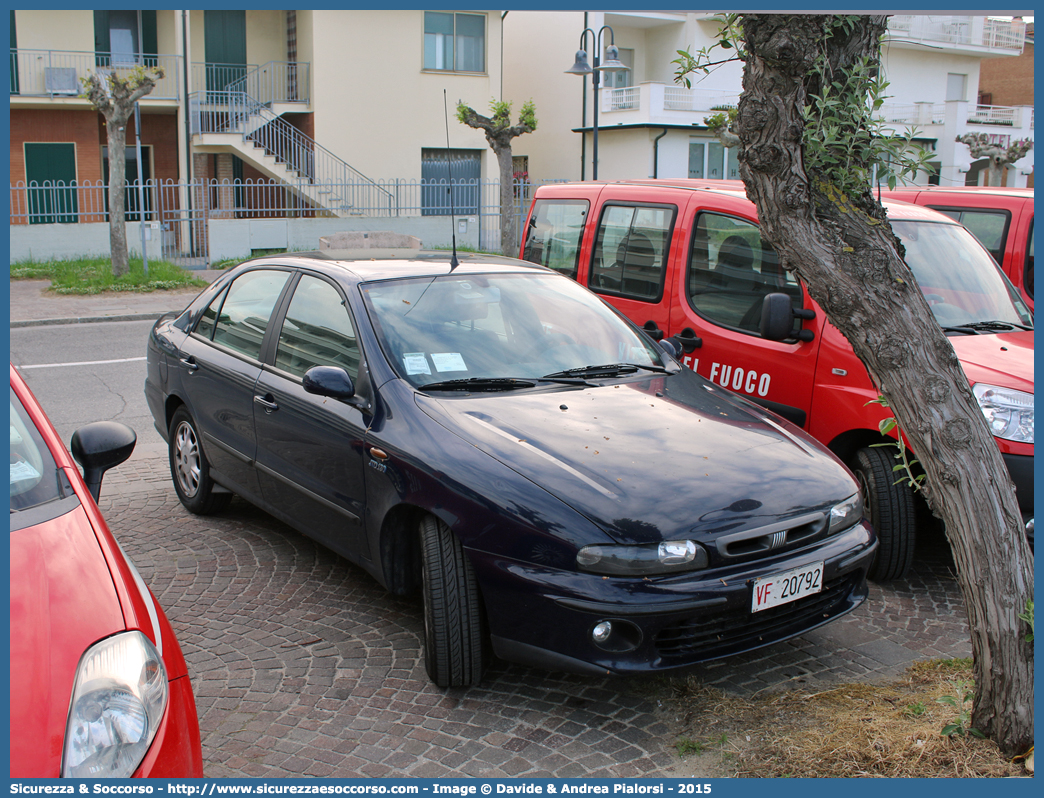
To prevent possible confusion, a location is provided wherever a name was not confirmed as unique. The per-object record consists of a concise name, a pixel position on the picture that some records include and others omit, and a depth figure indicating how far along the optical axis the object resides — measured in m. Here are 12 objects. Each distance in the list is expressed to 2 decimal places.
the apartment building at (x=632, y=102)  29.89
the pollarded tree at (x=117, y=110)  17.61
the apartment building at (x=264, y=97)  24.41
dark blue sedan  3.38
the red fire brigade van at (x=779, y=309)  4.81
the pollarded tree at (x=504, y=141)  19.81
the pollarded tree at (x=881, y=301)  3.04
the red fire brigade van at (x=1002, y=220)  7.62
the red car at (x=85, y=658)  2.19
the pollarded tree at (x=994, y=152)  23.17
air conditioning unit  23.95
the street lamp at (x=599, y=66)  18.17
